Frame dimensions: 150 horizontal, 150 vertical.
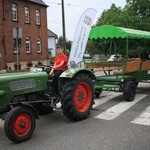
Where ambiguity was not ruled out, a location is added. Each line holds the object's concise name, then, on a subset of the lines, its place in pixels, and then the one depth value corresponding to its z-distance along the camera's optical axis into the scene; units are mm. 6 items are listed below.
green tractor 3712
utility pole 17186
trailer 6495
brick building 19587
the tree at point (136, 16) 21880
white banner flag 7528
